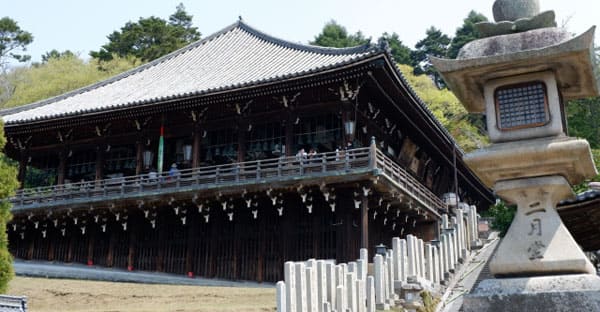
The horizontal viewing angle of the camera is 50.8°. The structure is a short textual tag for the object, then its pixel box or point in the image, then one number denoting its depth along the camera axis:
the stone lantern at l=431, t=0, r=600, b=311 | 6.64
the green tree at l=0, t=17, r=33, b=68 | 53.06
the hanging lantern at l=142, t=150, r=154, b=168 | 24.27
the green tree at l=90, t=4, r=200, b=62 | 51.12
